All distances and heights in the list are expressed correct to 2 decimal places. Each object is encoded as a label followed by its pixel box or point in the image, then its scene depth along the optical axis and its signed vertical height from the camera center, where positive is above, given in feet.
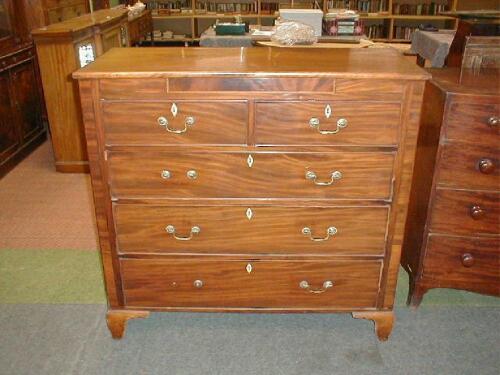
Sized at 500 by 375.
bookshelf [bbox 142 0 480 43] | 23.03 -1.18
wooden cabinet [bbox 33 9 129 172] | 11.20 -2.01
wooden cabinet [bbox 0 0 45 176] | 12.14 -2.63
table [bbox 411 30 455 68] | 10.25 -1.23
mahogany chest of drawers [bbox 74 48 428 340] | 5.16 -2.02
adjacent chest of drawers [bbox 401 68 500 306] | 5.87 -2.48
